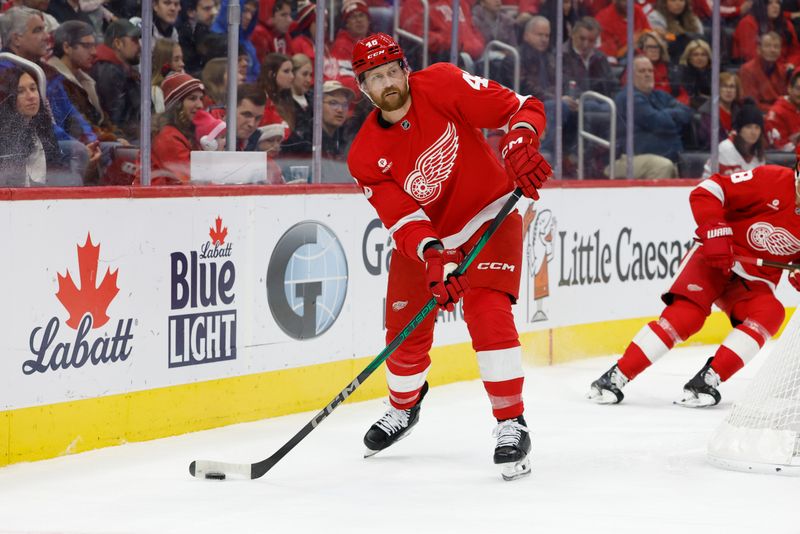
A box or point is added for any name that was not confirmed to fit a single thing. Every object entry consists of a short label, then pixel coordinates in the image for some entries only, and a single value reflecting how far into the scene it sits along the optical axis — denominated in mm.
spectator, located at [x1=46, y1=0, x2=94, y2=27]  7656
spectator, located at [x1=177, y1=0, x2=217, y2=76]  8461
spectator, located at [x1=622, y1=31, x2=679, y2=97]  12805
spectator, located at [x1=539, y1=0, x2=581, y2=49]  11820
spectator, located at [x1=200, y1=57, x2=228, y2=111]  8695
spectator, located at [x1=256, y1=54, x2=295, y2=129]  9219
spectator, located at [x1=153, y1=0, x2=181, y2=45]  8227
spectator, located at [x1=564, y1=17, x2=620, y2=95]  12062
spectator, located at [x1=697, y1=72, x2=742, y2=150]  13236
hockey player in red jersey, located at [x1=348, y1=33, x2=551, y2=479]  6605
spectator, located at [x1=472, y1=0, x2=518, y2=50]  11062
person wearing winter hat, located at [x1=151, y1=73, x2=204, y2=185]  8297
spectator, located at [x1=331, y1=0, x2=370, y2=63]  9727
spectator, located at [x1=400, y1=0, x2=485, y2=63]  10539
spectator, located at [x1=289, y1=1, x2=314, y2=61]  9484
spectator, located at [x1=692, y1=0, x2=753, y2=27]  13273
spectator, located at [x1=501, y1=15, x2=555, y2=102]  11547
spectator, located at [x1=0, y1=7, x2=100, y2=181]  7375
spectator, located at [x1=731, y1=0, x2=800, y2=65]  13641
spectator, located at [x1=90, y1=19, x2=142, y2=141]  7965
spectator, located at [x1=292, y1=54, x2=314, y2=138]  9500
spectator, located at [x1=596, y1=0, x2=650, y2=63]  12344
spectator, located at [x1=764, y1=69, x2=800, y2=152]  14055
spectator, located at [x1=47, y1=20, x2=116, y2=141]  7664
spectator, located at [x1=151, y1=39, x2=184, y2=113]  8219
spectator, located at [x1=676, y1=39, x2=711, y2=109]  13117
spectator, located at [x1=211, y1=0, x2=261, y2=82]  8766
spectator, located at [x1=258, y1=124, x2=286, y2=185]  9141
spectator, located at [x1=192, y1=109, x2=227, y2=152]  8672
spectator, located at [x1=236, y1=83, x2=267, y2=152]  8969
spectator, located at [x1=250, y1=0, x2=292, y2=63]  9125
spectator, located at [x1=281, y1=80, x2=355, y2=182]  9594
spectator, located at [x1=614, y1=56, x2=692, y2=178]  12523
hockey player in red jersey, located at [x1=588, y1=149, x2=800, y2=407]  9172
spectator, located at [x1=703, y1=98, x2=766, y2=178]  13492
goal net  6840
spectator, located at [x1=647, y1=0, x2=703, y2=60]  13008
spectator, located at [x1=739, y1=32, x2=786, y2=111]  13797
